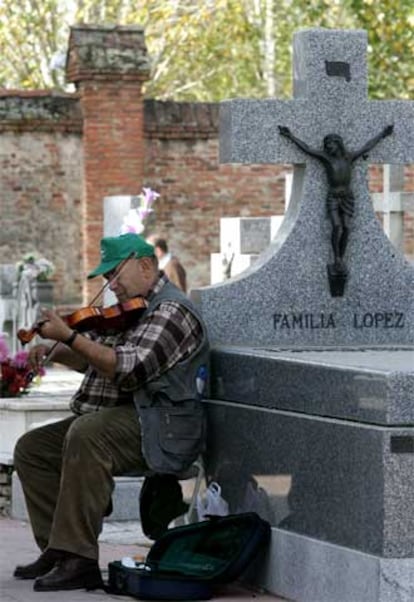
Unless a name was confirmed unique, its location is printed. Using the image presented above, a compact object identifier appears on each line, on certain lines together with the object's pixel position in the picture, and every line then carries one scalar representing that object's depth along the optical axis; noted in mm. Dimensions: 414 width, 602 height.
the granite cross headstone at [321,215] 10180
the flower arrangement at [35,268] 24156
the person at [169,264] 20875
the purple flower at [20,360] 12688
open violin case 8781
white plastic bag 9578
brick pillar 25812
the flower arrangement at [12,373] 12695
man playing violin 9062
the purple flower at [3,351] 12547
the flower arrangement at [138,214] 17245
